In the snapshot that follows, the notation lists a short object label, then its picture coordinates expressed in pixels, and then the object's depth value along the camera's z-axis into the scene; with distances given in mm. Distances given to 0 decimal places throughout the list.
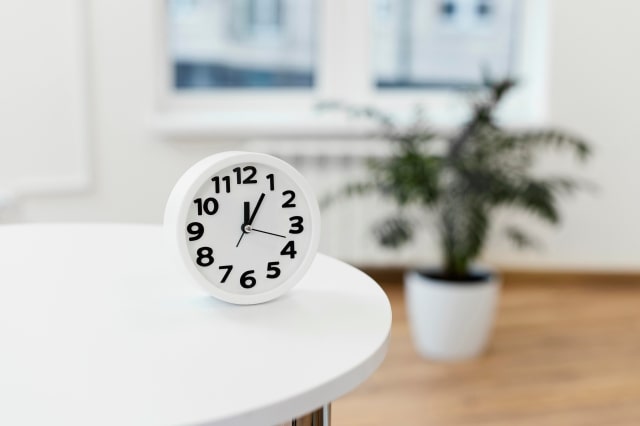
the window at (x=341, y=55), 3227
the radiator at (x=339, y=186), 3055
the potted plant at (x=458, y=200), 2412
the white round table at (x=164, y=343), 616
